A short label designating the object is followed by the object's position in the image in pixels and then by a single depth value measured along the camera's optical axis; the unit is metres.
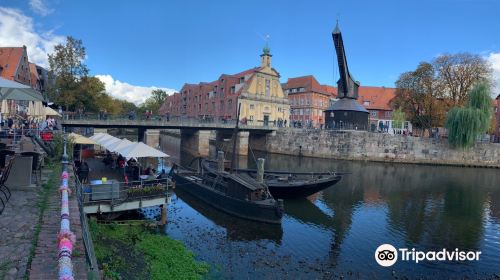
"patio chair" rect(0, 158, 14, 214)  8.66
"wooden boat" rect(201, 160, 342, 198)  22.09
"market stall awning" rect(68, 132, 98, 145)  21.27
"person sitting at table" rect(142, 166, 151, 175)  19.55
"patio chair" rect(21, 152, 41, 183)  11.41
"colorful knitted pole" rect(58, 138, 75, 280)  3.40
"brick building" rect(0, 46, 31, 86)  49.53
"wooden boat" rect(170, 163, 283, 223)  17.41
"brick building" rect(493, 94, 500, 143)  69.73
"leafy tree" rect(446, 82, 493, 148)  45.91
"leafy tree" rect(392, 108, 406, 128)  74.85
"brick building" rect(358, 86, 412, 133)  80.88
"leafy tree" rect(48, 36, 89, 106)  43.50
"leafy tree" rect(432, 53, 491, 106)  50.38
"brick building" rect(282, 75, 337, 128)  79.25
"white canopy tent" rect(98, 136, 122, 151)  22.96
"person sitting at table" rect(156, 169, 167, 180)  20.28
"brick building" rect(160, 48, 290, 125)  64.56
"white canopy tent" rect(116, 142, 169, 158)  18.14
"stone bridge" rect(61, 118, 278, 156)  40.62
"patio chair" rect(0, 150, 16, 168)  10.24
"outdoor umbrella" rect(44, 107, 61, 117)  27.98
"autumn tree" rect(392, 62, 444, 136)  52.97
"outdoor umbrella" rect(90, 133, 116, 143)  26.00
